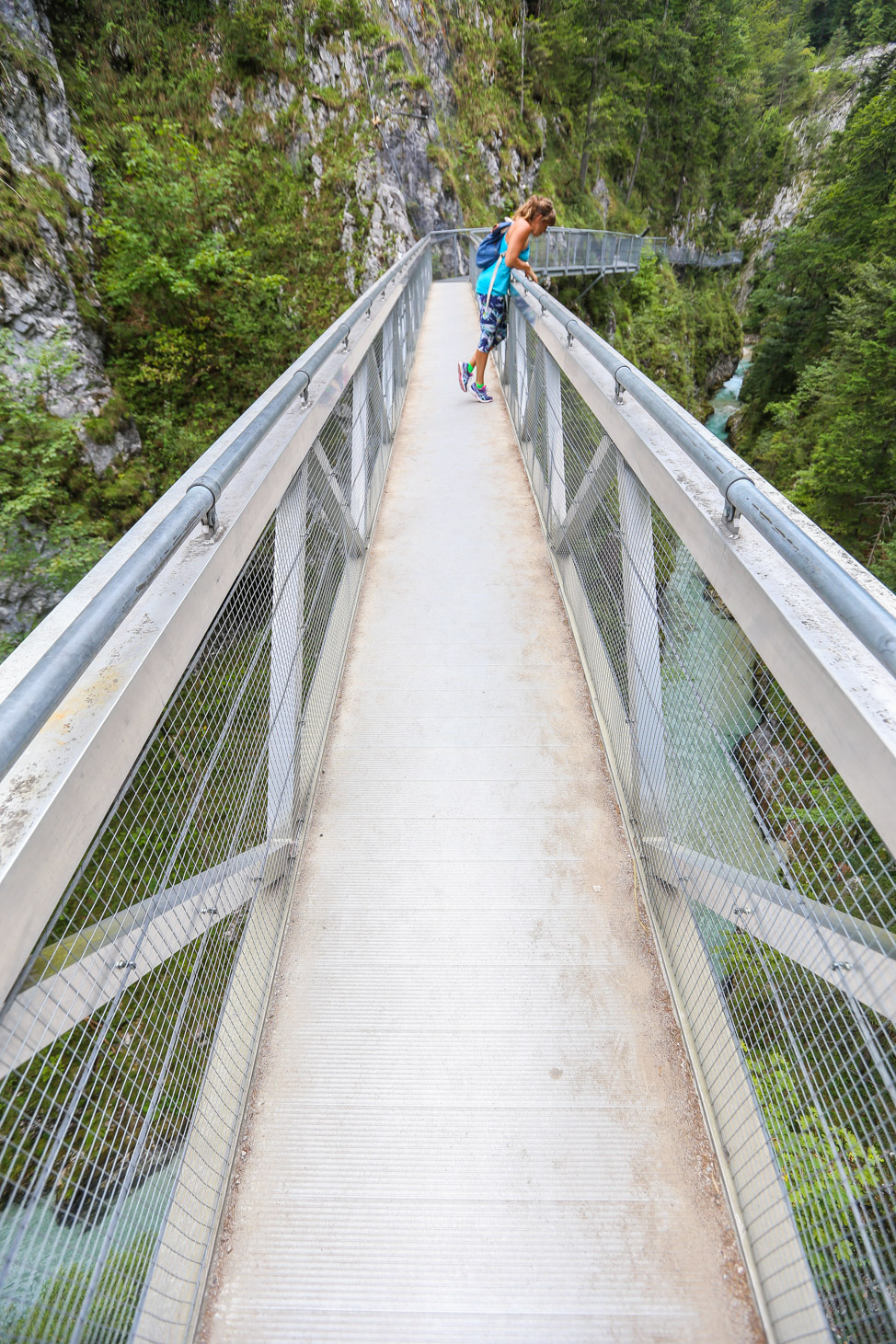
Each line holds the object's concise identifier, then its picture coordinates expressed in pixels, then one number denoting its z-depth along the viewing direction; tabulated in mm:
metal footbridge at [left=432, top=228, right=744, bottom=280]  15820
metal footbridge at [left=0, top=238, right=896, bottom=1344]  1091
